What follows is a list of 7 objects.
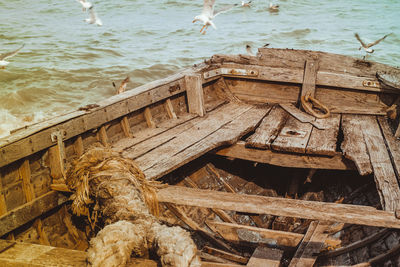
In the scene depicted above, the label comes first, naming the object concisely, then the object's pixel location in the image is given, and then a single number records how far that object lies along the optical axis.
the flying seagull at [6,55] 5.99
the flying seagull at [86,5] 6.13
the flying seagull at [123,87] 4.66
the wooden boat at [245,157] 2.86
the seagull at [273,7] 20.15
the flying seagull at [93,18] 7.15
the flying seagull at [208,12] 5.48
